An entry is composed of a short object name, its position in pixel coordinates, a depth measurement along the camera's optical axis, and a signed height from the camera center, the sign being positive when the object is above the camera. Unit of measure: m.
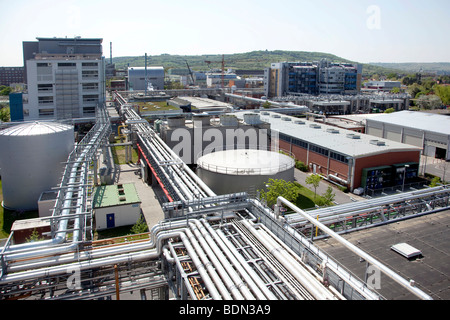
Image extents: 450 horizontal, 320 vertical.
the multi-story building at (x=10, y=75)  107.69 +5.49
